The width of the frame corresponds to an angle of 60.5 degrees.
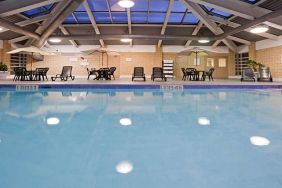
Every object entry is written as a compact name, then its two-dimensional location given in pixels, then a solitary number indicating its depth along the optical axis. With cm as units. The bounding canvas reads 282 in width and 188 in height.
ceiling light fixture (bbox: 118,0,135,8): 796
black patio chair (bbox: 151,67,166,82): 1160
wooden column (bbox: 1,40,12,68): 1413
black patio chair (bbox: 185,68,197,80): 1188
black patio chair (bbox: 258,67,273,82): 1220
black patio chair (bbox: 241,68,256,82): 1219
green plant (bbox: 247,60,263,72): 1298
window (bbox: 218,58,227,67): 1731
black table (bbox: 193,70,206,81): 1193
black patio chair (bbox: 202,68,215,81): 1193
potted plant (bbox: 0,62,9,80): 1258
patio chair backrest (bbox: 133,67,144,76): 1180
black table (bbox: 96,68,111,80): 1230
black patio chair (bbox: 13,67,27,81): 1077
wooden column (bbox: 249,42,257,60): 1490
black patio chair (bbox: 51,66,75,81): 1195
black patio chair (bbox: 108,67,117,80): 1251
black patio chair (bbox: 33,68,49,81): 1114
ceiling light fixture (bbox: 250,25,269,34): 1014
